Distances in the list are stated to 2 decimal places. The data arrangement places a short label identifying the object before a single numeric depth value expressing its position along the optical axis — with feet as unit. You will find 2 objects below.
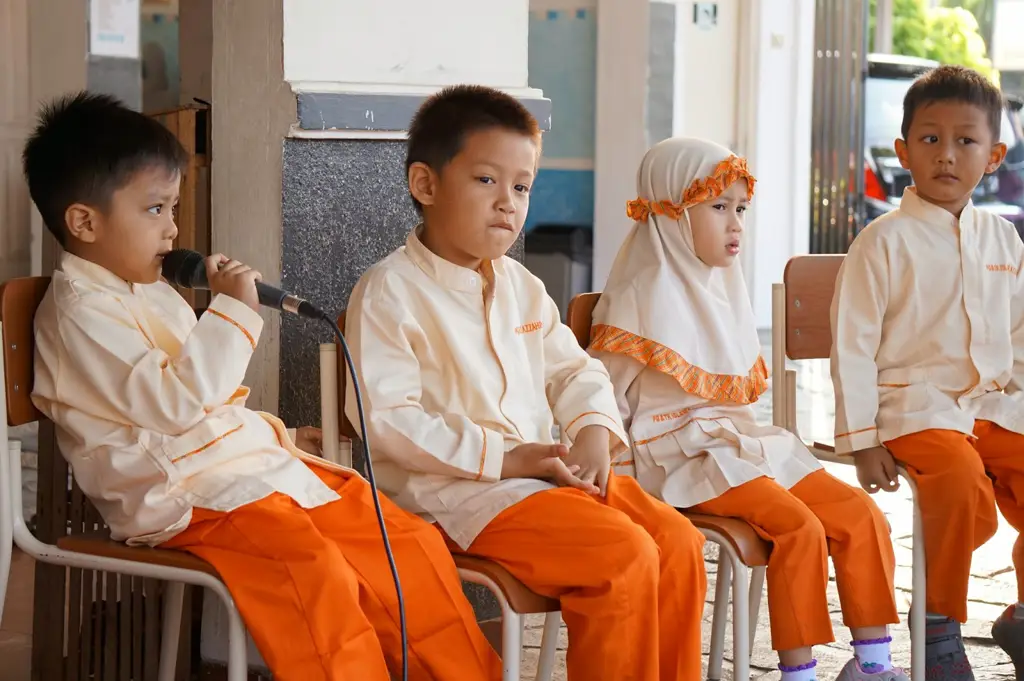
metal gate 25.79
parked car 26.68
